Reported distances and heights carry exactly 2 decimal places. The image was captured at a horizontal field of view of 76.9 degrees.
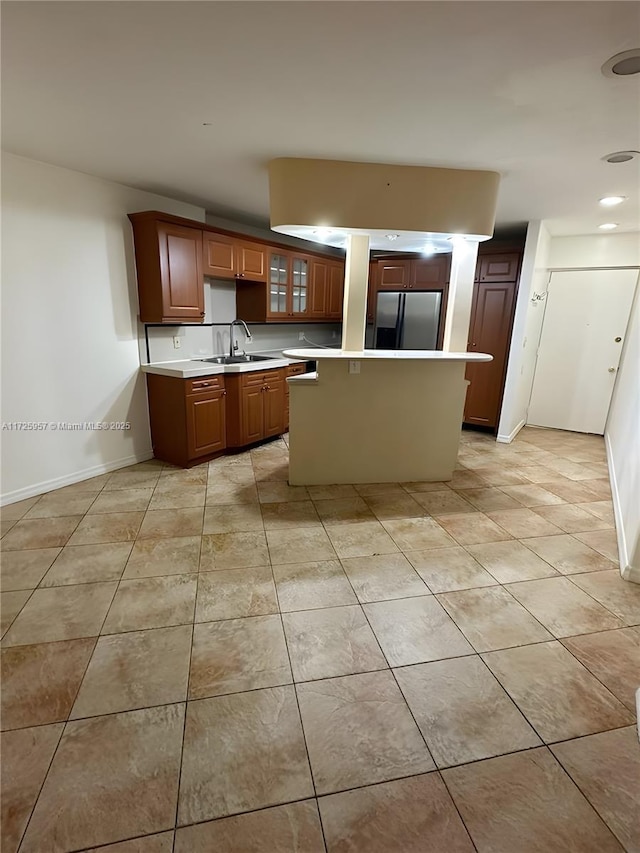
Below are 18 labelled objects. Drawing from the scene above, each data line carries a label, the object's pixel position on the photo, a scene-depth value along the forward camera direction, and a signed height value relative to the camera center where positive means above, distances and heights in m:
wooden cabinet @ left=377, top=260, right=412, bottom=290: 5.27 +0.56
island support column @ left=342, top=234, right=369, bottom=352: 3.20 +0.19
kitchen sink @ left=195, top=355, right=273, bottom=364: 4.39 -0.50
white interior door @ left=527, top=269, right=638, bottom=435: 4.89 -0.27
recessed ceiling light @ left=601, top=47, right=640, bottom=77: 1.53 +0.99
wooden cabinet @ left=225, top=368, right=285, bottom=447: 3.99 -0.93
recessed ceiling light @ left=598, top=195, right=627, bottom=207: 3.31 +1.01
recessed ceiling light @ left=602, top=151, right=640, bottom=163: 2.43 +1.00
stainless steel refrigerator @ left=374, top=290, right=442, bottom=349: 5.19 -0.02
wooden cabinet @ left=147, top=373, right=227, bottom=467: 3.64 -0.96
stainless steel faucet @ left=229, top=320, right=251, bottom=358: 4.46 -0.22
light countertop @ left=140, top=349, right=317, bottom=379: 3.57 -0.51
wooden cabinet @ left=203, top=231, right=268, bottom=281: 3.87 +0.54
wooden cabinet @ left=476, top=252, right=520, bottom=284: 4.59 +0.60
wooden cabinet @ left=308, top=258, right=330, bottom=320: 5.12 +0.33
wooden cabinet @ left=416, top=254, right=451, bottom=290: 5.06 +0.58
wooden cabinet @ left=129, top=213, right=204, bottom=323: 3.43 +0.37
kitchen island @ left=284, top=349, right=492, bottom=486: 3.28 -0.81
